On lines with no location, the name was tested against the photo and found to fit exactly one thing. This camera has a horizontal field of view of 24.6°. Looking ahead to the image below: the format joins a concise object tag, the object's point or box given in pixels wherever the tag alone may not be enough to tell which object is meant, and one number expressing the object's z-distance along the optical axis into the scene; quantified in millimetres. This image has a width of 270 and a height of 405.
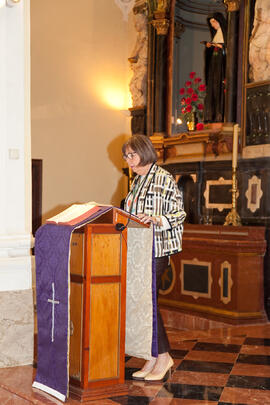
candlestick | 6488
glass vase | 8055
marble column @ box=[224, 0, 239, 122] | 7266
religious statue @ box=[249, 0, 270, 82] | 6770
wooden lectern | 3354
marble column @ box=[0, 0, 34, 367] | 4176
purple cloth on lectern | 3359
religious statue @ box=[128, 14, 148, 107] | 8922
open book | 3398
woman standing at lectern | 3705
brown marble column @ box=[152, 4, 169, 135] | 8445
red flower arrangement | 8023
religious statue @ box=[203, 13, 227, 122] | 7605
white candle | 6461
